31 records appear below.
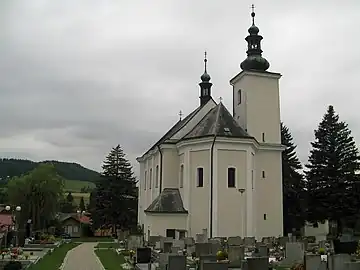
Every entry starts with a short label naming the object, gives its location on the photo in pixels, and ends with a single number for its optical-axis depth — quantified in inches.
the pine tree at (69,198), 3565.5
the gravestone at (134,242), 1048.8
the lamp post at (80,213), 2545.8
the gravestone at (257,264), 510.3
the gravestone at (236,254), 676.7
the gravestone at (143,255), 719.1
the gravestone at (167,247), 788.2
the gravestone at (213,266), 476.7
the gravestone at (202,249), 764.0
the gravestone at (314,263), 521.3
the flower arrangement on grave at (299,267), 541.3
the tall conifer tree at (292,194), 1621.6
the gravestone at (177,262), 549.0
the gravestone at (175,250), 748.8
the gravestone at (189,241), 888.3
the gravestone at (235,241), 942.4
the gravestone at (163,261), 585.9
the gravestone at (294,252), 703.1
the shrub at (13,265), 587.0
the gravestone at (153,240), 1034.1
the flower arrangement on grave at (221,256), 611.3
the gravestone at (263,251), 732.8
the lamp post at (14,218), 1176.8
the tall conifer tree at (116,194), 1950.1
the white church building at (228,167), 1161.4
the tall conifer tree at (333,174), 1521.4
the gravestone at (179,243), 856.1
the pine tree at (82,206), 3132.4
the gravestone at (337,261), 481.1
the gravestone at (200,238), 986.7
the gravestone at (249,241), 972.3
